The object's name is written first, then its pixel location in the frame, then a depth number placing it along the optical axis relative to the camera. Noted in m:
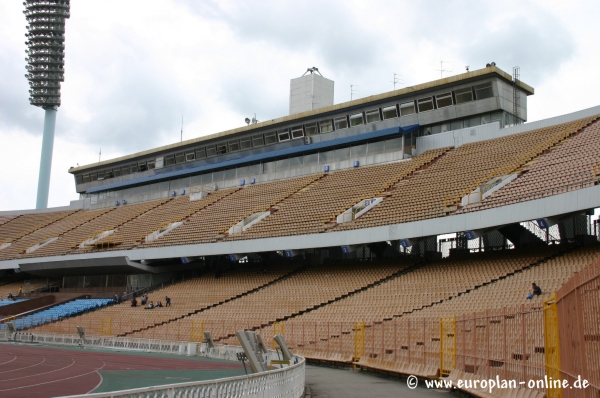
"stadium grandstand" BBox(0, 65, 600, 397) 17.70
